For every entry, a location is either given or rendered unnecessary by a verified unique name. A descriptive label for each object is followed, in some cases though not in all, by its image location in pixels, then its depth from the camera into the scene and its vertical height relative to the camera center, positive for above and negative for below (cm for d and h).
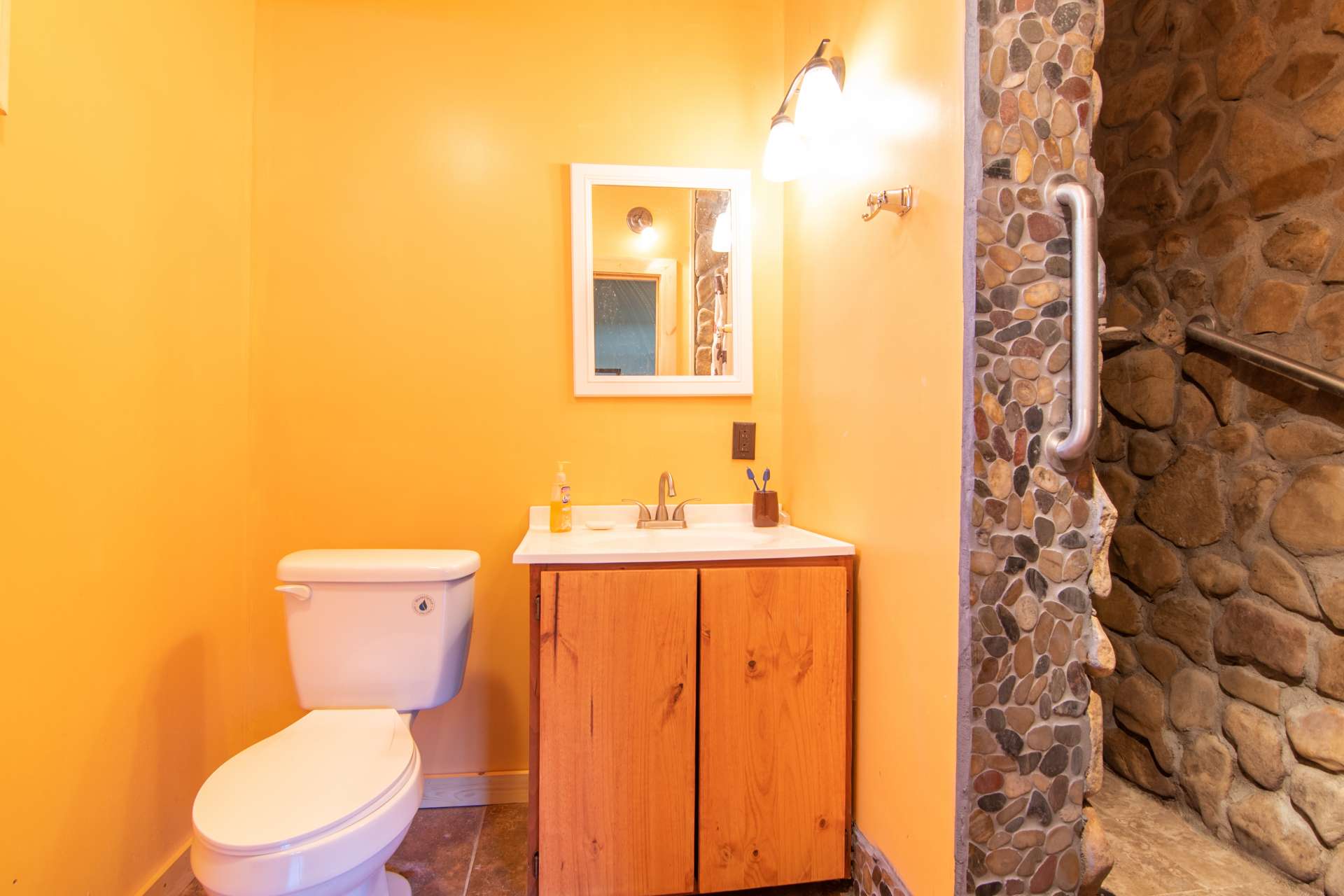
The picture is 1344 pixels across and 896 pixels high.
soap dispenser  162 -18
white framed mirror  170 +52
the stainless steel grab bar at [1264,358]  115 +21
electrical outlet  176 +1
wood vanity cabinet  122 -64
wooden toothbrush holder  170 -20
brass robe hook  110 +50
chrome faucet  169 -22
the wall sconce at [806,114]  136 +86
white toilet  90 -63
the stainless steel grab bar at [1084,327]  89 +20
